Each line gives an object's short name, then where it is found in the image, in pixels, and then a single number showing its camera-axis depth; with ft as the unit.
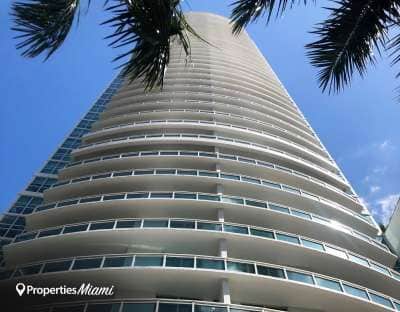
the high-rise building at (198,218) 54.24
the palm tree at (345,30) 20.25
